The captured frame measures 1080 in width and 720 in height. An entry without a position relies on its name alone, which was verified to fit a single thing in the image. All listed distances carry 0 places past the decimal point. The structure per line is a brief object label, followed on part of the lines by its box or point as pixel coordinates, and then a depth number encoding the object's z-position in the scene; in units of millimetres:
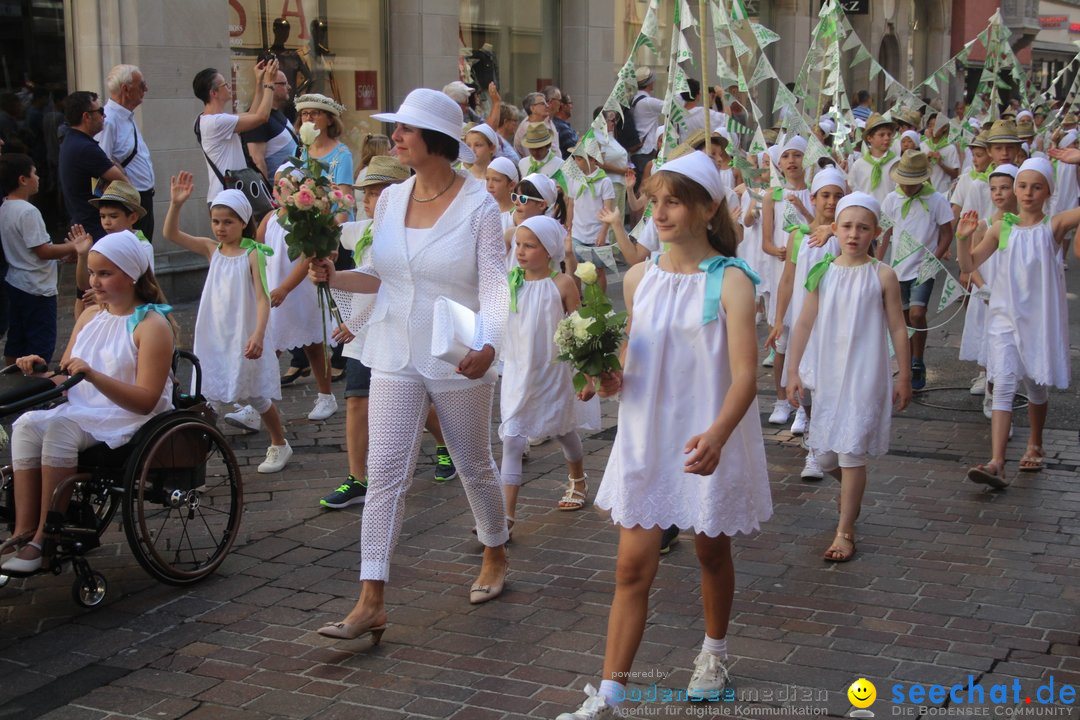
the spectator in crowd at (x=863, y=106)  22625
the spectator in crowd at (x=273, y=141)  11844
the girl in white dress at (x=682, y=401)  4340
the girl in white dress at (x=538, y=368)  6664
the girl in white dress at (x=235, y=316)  7895
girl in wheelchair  5406
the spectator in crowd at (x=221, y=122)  11195
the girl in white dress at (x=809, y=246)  7996
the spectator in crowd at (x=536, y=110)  14594
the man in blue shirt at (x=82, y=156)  10211
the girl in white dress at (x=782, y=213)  9094
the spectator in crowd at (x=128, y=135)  11094
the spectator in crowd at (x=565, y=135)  17406
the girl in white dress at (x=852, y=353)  6309
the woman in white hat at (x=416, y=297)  5152
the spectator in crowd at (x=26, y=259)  9062
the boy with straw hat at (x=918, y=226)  9867
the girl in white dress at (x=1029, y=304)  7633
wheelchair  5398
